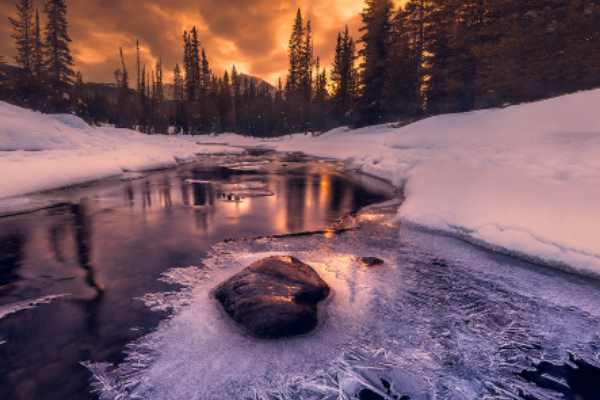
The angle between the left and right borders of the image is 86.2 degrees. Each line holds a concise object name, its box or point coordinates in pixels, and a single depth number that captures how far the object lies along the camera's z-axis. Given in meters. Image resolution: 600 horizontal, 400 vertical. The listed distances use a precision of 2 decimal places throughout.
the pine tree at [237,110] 60.33
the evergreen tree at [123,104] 55.88
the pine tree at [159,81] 69.88
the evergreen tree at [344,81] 38.44
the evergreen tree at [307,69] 53.74
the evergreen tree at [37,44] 38.18
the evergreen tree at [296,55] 55.75
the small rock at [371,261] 5.07
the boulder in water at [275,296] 3.26
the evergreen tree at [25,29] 38.78
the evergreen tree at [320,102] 44.12
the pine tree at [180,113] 54.75
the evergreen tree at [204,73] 60.19
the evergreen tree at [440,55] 22.41
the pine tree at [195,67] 58.88
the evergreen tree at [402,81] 29.12
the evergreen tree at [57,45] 31.41
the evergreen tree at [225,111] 58.97
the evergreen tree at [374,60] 27.48
